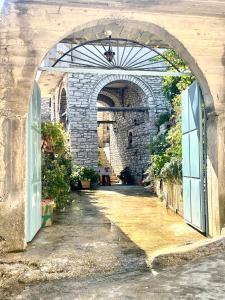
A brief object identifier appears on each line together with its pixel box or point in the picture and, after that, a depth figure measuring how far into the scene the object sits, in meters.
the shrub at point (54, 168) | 6.92
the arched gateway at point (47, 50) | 4.52
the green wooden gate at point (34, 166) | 4.88
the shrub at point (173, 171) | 7.70
